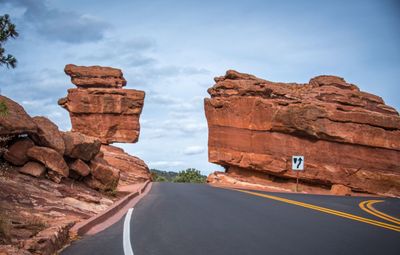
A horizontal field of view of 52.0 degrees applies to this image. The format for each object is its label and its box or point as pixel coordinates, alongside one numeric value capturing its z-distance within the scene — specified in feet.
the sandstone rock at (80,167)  61.31
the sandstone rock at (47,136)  57.47
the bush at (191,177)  268.21
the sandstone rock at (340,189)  119.88
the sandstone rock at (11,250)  21.91
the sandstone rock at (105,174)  66.49
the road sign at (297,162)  100.78
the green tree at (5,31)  30.91
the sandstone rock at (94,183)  64.20
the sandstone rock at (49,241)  24.62
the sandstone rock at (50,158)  53.98
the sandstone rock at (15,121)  49.02
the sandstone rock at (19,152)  51.93
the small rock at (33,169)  52.13
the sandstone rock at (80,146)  61.72
